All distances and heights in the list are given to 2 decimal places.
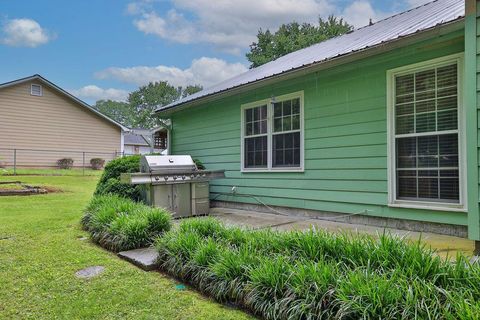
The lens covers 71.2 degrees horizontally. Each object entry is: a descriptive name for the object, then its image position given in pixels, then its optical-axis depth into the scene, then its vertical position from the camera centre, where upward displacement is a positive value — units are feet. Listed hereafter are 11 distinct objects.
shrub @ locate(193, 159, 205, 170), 27.91 -0.11
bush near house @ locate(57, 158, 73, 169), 64.18 -0.10
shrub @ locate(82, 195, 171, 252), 14.30 -2.83
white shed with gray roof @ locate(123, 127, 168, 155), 39.19 +2.89
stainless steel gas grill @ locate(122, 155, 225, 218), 20.83 -1.32
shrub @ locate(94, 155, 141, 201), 22.71 -1.20
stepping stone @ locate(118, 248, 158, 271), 12.11 -3.64
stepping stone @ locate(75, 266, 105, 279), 11.35 -3.83
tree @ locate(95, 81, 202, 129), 190.90 +38.51
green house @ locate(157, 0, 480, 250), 13.88 +1.87
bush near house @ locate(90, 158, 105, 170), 68.33 -0.10
